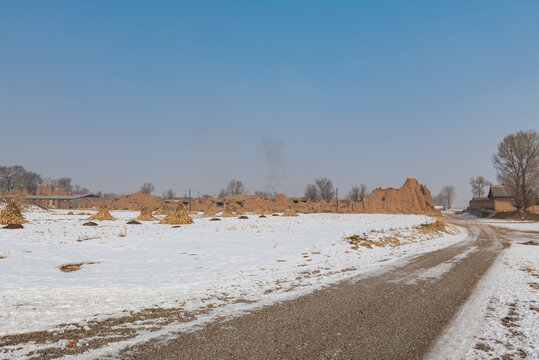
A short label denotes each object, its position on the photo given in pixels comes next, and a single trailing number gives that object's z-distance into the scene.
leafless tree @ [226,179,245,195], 133.93
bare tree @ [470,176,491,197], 126.02
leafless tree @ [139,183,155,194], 146.62
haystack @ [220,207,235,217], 39.11
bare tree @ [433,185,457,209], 158.12
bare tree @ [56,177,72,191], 162.50
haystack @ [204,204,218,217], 40.75
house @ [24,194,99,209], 85.19
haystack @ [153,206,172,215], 40.01
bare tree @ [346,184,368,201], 103.25
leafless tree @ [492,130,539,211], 55.44
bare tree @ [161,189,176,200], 145.99
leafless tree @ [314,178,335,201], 109.25
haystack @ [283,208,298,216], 44.28
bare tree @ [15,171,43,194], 117.75
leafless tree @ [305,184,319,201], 109.38
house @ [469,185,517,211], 70.45
